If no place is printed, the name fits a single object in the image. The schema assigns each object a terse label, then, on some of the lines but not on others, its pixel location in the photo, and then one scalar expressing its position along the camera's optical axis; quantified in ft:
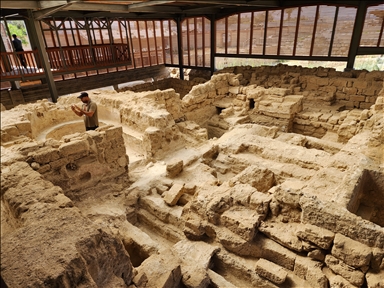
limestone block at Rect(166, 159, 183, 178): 18.76
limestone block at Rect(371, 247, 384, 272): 9.73
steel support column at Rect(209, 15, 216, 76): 46.83
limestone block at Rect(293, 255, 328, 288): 10.39
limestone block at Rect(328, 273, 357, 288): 10.02
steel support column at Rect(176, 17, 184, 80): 49.47
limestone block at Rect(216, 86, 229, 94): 36.11
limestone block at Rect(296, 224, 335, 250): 10.56
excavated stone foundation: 7.22
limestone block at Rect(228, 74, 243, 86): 36.81
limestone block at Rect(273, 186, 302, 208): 11.77
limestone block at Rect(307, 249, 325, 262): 10.76
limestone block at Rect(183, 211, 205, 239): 12.99
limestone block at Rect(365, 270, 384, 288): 9.36
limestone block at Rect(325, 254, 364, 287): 9.90
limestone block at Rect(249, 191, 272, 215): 12.46
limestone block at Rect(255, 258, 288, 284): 10.69
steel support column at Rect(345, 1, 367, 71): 34.76
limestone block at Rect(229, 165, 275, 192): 15.34
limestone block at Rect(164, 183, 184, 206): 15.78
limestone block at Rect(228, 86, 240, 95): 35.54
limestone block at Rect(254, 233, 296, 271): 11.31
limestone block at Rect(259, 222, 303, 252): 11.28
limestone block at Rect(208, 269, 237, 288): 10.97
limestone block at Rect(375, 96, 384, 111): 23.57
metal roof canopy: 7.19
